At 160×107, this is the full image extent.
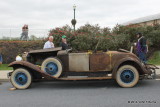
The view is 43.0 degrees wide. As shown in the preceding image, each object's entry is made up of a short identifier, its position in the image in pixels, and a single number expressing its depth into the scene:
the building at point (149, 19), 22.24
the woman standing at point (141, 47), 8.74
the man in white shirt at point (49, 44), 7.80
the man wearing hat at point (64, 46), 7.12
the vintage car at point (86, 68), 6.30
